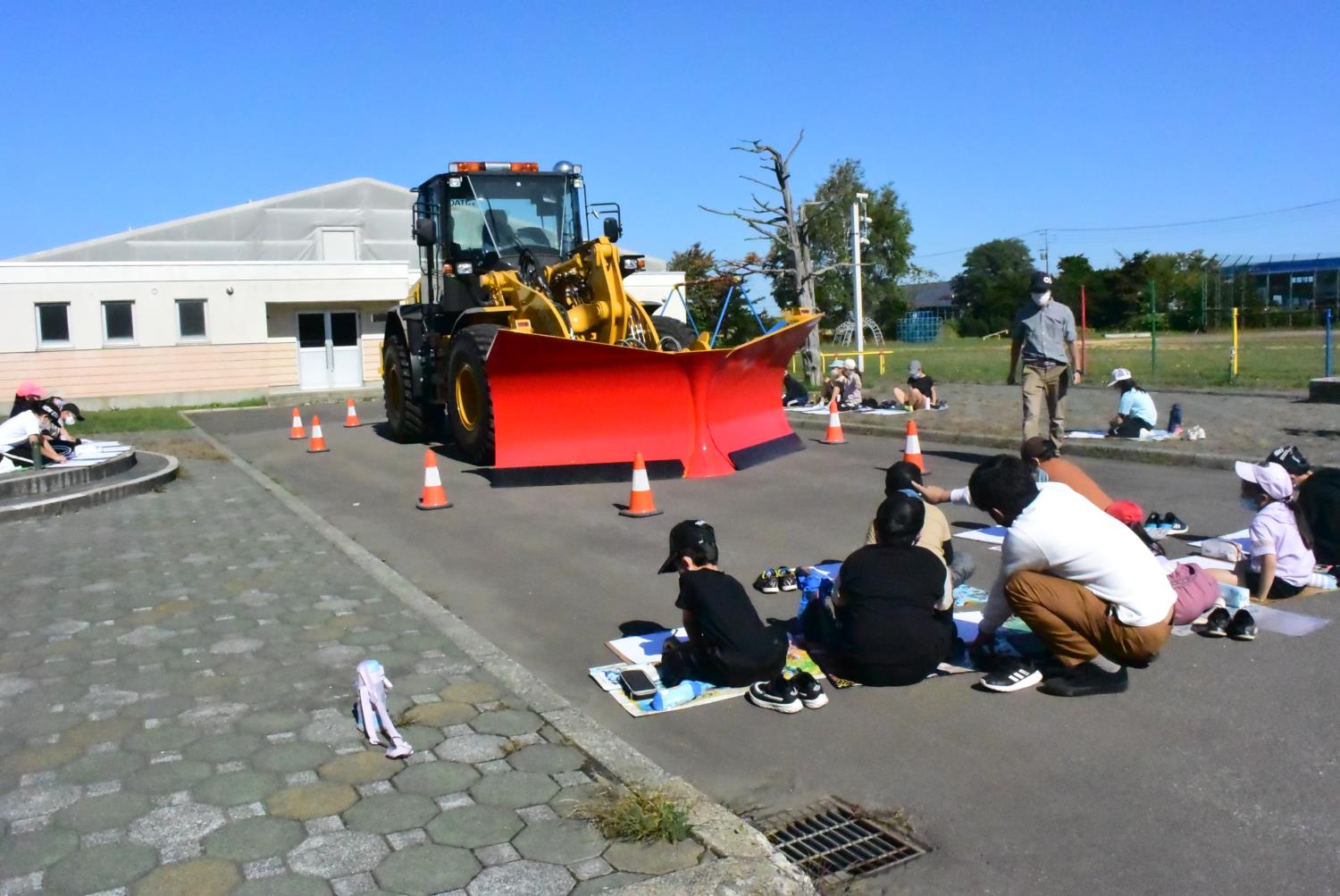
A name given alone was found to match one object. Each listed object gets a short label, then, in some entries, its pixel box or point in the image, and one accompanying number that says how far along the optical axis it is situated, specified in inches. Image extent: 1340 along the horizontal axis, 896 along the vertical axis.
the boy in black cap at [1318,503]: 255.8
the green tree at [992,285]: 2938.0
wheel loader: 452.1
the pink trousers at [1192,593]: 230.7
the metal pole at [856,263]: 876.6
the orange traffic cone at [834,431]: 576.1
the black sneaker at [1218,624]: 231.3
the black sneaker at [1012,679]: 203.2
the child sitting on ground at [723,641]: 200.7
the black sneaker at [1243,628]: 227.9
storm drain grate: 145.7
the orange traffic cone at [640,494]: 388.2
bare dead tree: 890.7
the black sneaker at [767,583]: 281.1
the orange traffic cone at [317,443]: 626.2
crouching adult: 196.7
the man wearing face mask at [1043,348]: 458.9
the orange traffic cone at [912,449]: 470.6
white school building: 1093.8
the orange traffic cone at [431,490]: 418.0
